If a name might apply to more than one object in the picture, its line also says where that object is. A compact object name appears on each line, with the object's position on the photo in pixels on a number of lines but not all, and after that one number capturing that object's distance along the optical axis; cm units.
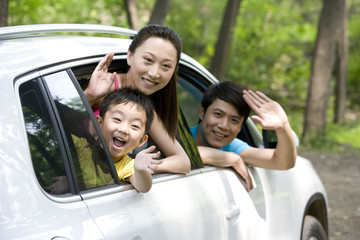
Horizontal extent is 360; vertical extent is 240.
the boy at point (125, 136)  207
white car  170
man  305
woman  254
